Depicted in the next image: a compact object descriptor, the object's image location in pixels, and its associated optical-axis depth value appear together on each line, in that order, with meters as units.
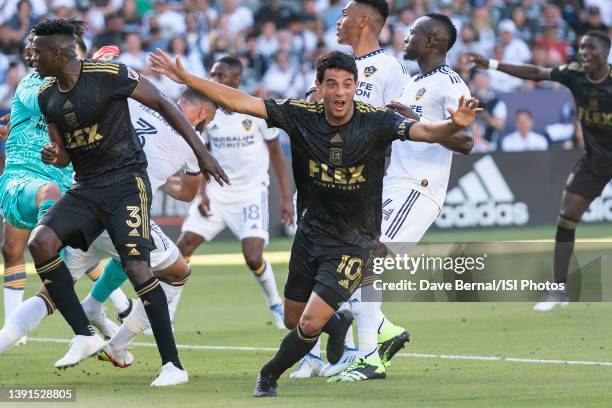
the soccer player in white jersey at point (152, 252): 19.44
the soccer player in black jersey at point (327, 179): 17.16
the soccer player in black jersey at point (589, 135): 28.14
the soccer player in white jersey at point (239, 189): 27.75
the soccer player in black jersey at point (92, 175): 18.14
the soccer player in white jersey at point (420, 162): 20.62
